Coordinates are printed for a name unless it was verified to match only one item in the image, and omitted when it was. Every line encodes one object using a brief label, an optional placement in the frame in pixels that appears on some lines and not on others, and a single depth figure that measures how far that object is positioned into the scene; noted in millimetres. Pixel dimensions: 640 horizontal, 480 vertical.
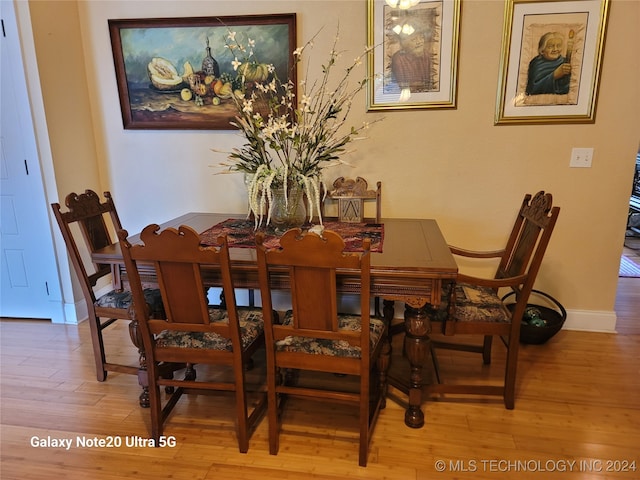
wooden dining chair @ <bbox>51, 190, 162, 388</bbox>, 2105
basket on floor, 2548
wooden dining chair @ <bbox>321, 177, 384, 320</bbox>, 2646
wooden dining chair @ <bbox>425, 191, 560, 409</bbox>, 1900
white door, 2660
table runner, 2022
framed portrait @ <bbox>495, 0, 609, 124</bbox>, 2412
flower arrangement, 2037
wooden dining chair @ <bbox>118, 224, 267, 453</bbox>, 1525
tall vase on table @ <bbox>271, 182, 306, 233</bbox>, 2119
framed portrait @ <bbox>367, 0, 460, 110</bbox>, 2508
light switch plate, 2574
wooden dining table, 1690
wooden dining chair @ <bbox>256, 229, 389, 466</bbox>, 1441
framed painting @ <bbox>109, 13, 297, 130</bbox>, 2660
